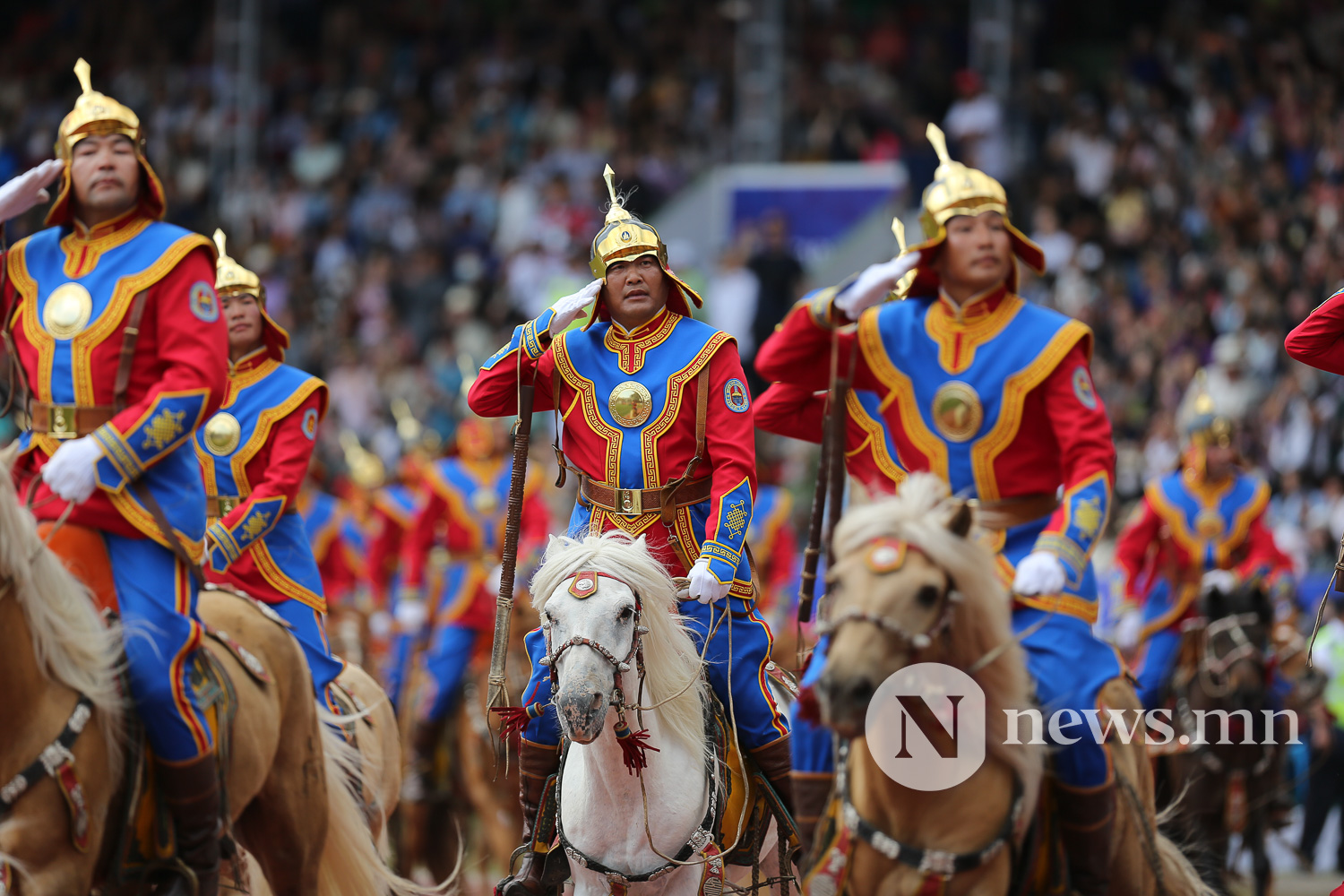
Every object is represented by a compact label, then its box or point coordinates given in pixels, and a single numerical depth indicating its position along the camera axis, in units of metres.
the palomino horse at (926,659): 9.17
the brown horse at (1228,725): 20.52
